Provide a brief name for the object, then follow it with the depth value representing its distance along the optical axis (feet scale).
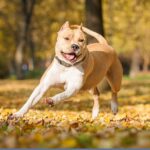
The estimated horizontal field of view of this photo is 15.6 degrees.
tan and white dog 25.63
